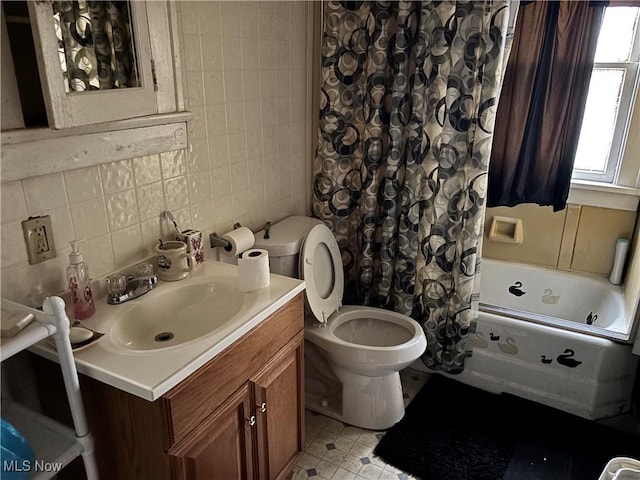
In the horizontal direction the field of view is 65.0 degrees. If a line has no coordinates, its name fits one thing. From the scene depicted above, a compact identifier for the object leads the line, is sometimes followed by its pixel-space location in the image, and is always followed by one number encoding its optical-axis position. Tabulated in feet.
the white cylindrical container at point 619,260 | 8.54
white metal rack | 3.48
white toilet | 6.72
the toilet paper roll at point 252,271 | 5.08
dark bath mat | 6.51
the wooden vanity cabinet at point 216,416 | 4.01
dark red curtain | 8.00
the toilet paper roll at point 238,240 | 6.15
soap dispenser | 4.45
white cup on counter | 5.29
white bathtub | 7.11
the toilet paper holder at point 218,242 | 6.18
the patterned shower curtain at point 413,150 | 6.72
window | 8.08
